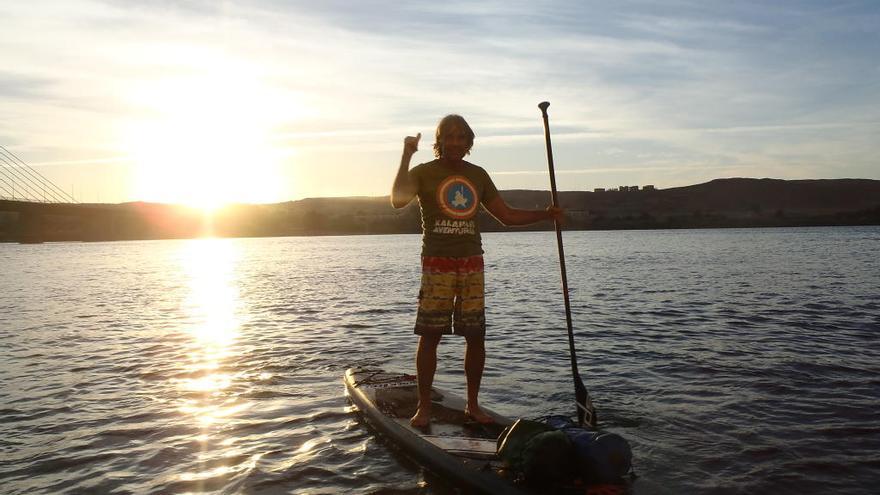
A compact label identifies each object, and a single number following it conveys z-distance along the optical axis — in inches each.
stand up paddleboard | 225.6
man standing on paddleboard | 256.7
